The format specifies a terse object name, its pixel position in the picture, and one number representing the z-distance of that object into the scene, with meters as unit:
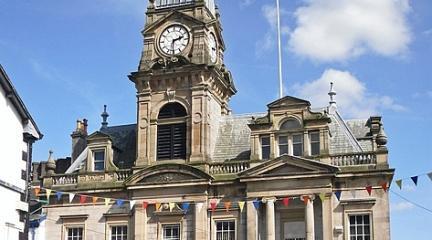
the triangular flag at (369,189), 38.03
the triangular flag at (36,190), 36.40
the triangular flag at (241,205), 39.88
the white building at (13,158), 23.80
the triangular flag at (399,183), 34.03
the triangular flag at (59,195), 40.25
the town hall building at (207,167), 39.00
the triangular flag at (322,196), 38.75
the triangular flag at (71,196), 41.47
